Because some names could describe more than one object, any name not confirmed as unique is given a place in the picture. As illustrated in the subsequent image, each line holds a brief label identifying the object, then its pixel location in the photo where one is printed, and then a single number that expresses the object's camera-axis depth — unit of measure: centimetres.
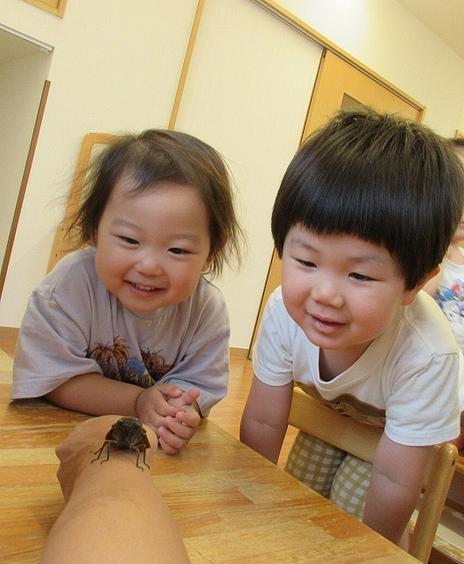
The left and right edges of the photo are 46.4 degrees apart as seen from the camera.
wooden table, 40
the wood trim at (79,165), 244
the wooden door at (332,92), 349
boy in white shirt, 61
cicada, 40
